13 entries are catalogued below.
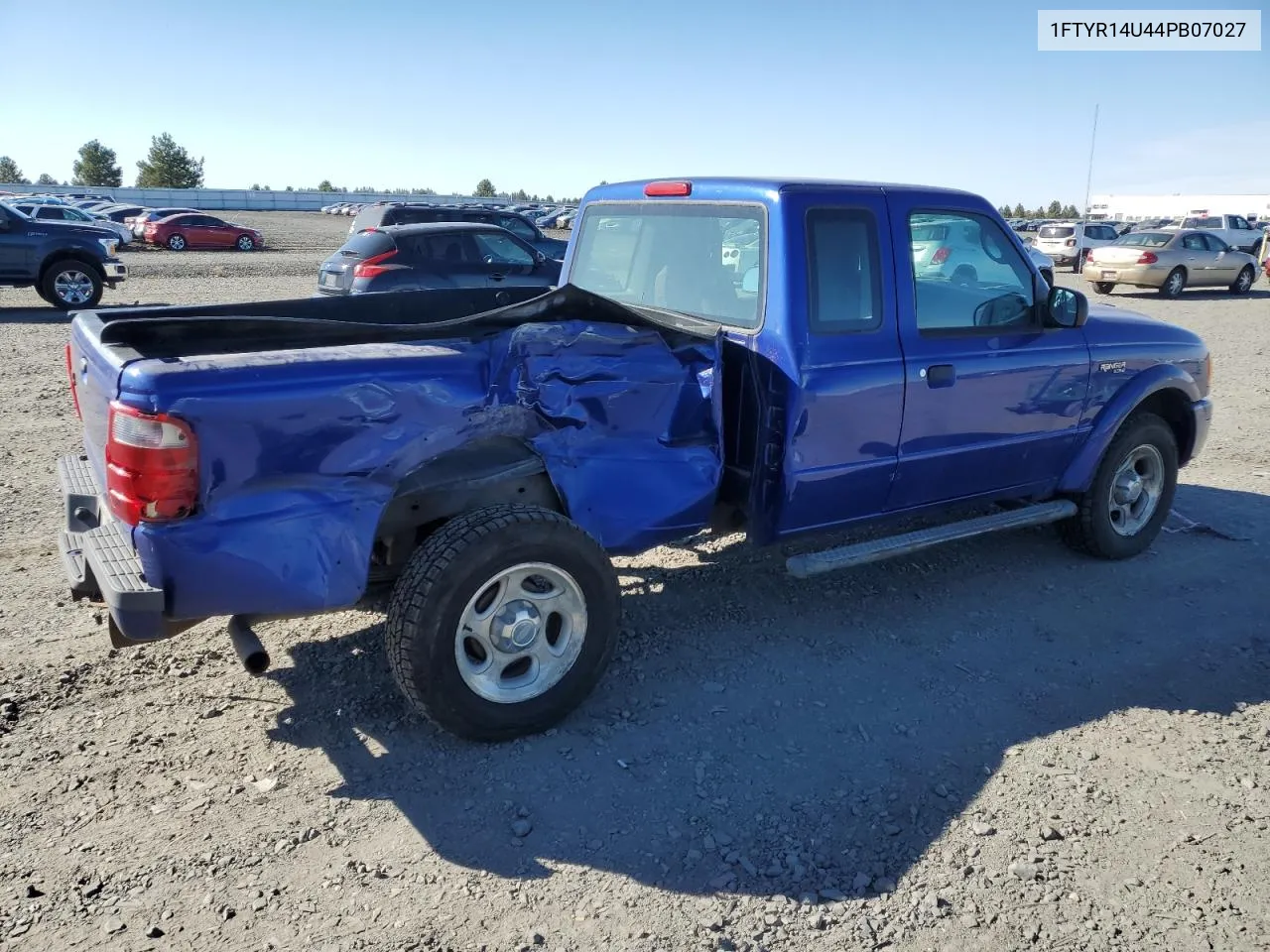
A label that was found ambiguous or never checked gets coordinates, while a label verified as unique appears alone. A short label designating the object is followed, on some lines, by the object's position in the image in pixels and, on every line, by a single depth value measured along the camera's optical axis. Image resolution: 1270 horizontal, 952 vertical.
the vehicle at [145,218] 34.81
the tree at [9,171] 90.75
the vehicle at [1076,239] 27.11
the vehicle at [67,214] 25.84
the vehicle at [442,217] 15.57
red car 33.72
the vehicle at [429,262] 12.96
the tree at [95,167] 80.81
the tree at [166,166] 83.38
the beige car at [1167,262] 21.05
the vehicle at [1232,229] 31.52
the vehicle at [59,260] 14.59
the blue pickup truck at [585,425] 2.88
